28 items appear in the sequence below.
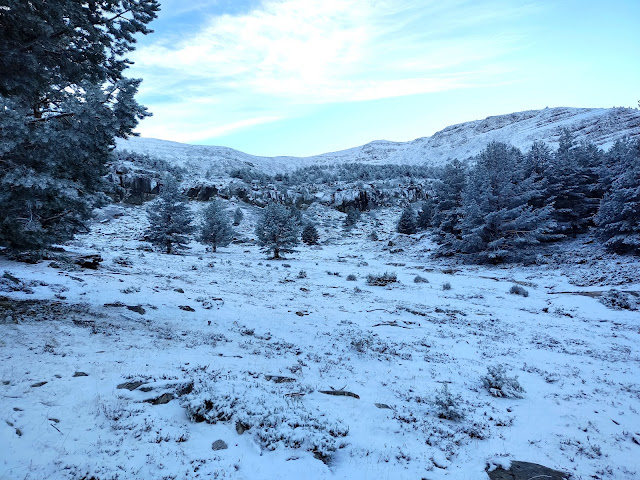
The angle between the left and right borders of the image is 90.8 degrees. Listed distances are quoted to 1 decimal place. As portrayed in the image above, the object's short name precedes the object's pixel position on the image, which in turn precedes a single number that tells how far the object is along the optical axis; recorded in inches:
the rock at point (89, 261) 611.9
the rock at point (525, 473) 148.8
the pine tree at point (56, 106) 218.4
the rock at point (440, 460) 157.9
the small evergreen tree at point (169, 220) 1214.3
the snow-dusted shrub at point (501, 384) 244.4
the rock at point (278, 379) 239.5
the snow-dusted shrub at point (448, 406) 205.8
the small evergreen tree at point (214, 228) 1360.5
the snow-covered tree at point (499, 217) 946.1
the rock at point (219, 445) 153.9
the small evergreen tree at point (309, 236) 1860.2
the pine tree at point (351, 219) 2319.4
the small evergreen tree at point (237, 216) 2099.7
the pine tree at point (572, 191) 1079.6
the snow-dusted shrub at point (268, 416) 163.6
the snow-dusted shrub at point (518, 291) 617.7
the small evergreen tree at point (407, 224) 1924.2
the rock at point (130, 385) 195.3
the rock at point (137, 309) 373.1
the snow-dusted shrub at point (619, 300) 487.5
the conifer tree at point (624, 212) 753.6
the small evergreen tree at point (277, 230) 1222.3
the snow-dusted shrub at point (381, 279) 728.8
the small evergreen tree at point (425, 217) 1846.8
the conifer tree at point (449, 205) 1182.3
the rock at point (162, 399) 184.3
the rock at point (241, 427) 169.9
